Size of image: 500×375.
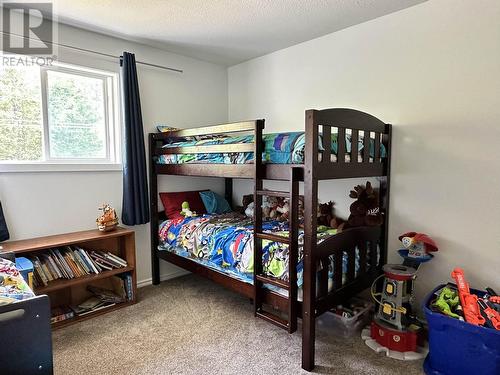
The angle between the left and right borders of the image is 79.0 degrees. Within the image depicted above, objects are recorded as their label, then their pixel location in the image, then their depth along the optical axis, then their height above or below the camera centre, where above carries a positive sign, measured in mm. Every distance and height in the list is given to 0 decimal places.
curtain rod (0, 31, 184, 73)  2302 +977
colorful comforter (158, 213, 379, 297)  1949 -614
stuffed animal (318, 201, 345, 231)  2523 -459
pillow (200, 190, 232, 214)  3258 -420
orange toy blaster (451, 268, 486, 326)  1635 -774
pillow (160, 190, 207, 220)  3107 -396
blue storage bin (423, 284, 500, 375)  1561 -990
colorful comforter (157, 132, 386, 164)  1832 +94
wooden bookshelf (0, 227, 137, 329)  2191 -777
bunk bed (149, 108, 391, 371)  1723 -235
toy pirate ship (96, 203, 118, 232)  2571 -474
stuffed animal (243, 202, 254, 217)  3046 -467
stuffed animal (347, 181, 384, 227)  2250 -335
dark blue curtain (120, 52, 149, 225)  2721 +140
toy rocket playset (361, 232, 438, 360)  1946 -980
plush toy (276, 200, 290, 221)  2758 -424
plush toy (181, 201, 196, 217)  3037 -471
